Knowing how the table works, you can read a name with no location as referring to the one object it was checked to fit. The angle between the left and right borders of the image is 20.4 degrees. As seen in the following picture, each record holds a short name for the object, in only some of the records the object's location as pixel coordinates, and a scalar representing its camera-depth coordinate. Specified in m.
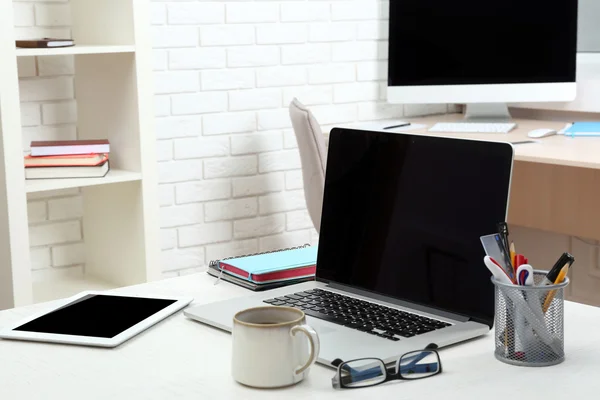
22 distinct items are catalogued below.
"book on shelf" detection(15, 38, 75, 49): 3.22
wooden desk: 3.84
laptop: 2.15
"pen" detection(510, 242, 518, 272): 2.08
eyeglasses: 1.99
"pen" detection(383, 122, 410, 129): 4.35
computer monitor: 4.30
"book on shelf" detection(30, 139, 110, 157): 3.38
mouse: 4.05
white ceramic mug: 1.98
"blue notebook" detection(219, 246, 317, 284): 2.43
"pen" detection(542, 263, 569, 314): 2.04
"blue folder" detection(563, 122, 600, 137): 4.03
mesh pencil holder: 2.04
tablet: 2.17
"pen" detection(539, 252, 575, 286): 2.06
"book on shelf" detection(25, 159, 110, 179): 3.32
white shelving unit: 3.19
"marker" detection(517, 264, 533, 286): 2.05
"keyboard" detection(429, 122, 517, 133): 4.22
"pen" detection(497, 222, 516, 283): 2.07
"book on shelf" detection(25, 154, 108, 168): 3.34
